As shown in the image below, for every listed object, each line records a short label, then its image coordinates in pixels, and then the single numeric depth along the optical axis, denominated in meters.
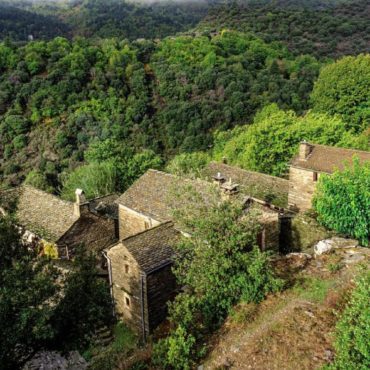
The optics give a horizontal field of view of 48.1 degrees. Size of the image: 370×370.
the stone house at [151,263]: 20.05
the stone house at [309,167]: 27.17
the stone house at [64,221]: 26.23
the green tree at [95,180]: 43.78
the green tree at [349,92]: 43.19
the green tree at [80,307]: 14.39
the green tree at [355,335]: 10.27
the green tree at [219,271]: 16.94
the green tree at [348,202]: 21.09
